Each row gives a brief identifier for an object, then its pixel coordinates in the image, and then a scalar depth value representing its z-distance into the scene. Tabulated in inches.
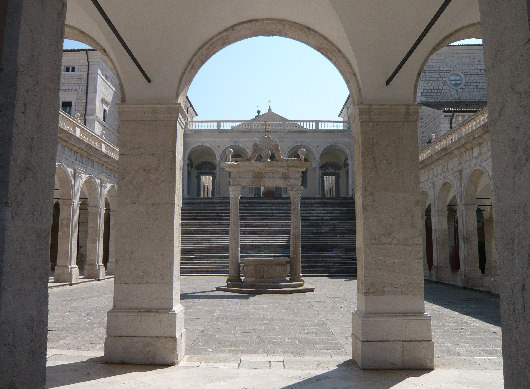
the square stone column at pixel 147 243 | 220.1
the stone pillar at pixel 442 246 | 754.2
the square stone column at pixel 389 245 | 215.0
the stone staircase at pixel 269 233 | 909.2
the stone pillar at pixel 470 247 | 654.5
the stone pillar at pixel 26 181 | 86.0
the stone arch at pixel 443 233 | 753.0
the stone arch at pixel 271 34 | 242.1
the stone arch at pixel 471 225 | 651.5
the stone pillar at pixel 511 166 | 87.0
